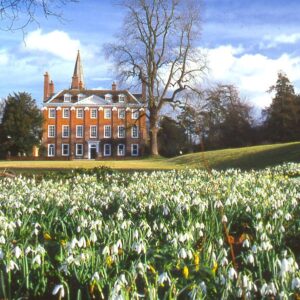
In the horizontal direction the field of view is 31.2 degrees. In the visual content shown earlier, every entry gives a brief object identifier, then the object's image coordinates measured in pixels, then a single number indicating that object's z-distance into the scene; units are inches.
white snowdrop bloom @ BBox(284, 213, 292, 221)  216.1
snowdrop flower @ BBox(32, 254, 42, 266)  145.0
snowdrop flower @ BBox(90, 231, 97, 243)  165.6
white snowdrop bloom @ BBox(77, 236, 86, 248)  156.1
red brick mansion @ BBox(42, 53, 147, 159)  3016.7
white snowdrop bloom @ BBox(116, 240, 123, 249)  158.4
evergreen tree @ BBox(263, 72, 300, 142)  2149.4
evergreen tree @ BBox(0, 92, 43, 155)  2497.5
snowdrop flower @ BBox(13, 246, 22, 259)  146.4
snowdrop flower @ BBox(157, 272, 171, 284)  117.6
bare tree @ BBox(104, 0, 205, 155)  1851.6
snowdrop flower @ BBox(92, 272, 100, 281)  128.5
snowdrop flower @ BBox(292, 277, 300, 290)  118.0
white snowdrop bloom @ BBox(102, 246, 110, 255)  148.7
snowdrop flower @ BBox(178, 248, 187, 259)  143.7
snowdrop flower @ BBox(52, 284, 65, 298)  114.8
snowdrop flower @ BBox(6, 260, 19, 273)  138.7
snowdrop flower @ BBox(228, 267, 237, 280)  124.7
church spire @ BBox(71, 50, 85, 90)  3318.4
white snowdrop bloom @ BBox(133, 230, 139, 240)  173.1
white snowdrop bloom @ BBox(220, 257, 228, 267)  139.5
